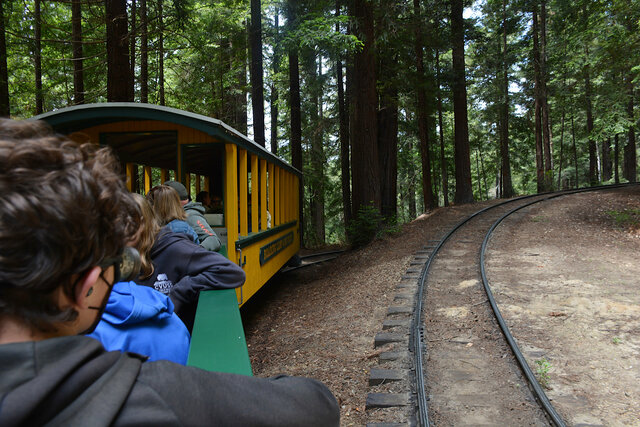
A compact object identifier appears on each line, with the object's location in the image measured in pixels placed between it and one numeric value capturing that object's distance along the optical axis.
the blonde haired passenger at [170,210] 3.08
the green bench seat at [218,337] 1.60
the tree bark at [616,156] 25.29
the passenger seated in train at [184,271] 2.61
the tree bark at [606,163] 28.16
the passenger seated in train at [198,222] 3.88
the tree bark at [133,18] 12.06
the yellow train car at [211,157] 5.83
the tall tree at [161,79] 13.95
